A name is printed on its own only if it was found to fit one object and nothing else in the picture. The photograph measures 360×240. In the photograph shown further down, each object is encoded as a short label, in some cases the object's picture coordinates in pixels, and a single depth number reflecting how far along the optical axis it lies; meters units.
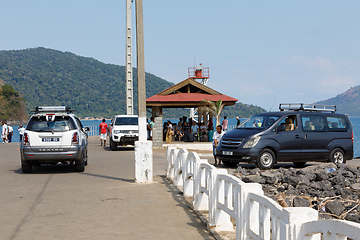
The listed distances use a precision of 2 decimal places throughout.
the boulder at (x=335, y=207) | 7.10
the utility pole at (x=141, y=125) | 10.47
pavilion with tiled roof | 29.59
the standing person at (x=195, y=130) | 28.40
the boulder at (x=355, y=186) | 9.40
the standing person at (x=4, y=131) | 31.56
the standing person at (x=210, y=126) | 30.16
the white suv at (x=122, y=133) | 22.19
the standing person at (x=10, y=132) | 33.34
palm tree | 29.41
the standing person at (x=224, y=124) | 29.72
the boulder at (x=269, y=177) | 10.04
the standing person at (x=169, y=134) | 26.84
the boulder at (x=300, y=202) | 6.93
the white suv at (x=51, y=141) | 12.12
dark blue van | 13.30
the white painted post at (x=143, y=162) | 10.45
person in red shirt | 25.50
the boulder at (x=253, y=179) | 9.91
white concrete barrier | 3.14
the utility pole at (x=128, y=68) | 28.30
